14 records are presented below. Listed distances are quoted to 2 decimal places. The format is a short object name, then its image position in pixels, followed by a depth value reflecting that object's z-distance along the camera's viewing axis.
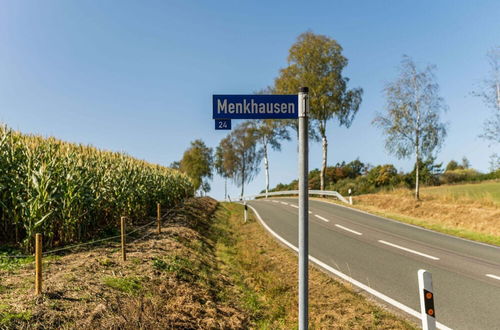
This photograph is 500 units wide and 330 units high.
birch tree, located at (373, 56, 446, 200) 21.59
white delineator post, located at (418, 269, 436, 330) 3.44
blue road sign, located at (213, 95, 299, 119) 3.40
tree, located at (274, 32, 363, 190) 29.88
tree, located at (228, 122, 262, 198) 50.78
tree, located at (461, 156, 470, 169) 57.75
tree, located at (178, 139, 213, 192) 52.12
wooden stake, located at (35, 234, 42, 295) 4.20
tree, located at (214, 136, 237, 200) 52.81
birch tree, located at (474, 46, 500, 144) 18.91
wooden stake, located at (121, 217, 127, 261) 6.30
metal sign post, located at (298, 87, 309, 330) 3.18
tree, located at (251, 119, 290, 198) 44.91
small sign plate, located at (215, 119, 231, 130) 3.44
